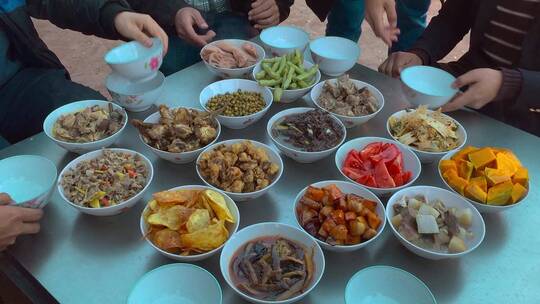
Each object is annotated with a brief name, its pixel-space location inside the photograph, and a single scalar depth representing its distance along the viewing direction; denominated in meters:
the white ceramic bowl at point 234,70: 1.89
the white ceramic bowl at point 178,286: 1.09
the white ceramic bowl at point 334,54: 1.92
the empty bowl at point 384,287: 1.09
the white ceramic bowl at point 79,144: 1.48
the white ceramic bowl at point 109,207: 1.26
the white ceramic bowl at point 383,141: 1.37
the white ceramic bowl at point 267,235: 1.09
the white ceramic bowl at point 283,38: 2.07
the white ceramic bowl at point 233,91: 1.63
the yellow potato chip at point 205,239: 1.14
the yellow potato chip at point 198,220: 1.17
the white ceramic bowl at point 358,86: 1.64
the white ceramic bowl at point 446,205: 1.18
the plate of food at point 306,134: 1.50
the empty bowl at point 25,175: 1.39
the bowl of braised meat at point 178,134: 1.48
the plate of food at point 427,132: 1.54
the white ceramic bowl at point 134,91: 1.68
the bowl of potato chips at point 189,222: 1.16
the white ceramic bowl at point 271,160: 1.32
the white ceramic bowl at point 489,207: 1.32
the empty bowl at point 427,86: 1.73
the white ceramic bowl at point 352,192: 1.19
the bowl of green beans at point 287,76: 1.78
